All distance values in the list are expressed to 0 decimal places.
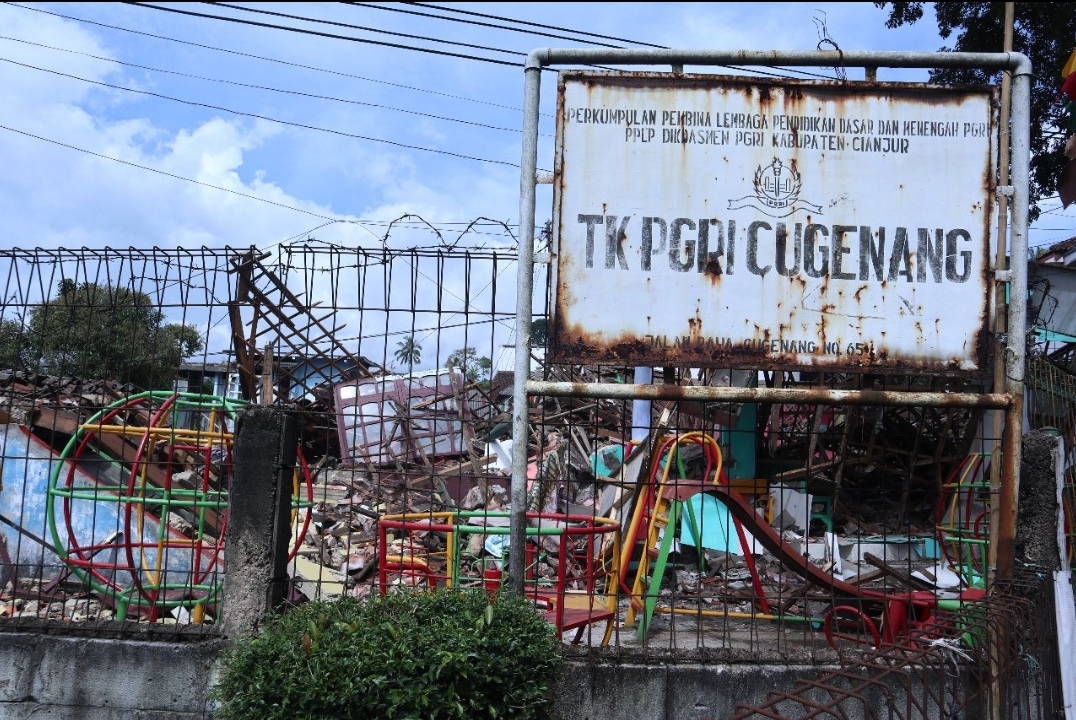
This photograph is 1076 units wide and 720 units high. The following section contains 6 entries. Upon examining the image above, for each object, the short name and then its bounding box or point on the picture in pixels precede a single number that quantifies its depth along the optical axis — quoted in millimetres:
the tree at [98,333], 5301
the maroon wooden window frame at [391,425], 11038
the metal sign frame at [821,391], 4367
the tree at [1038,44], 14281
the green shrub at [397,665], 3361
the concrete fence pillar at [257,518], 4887
